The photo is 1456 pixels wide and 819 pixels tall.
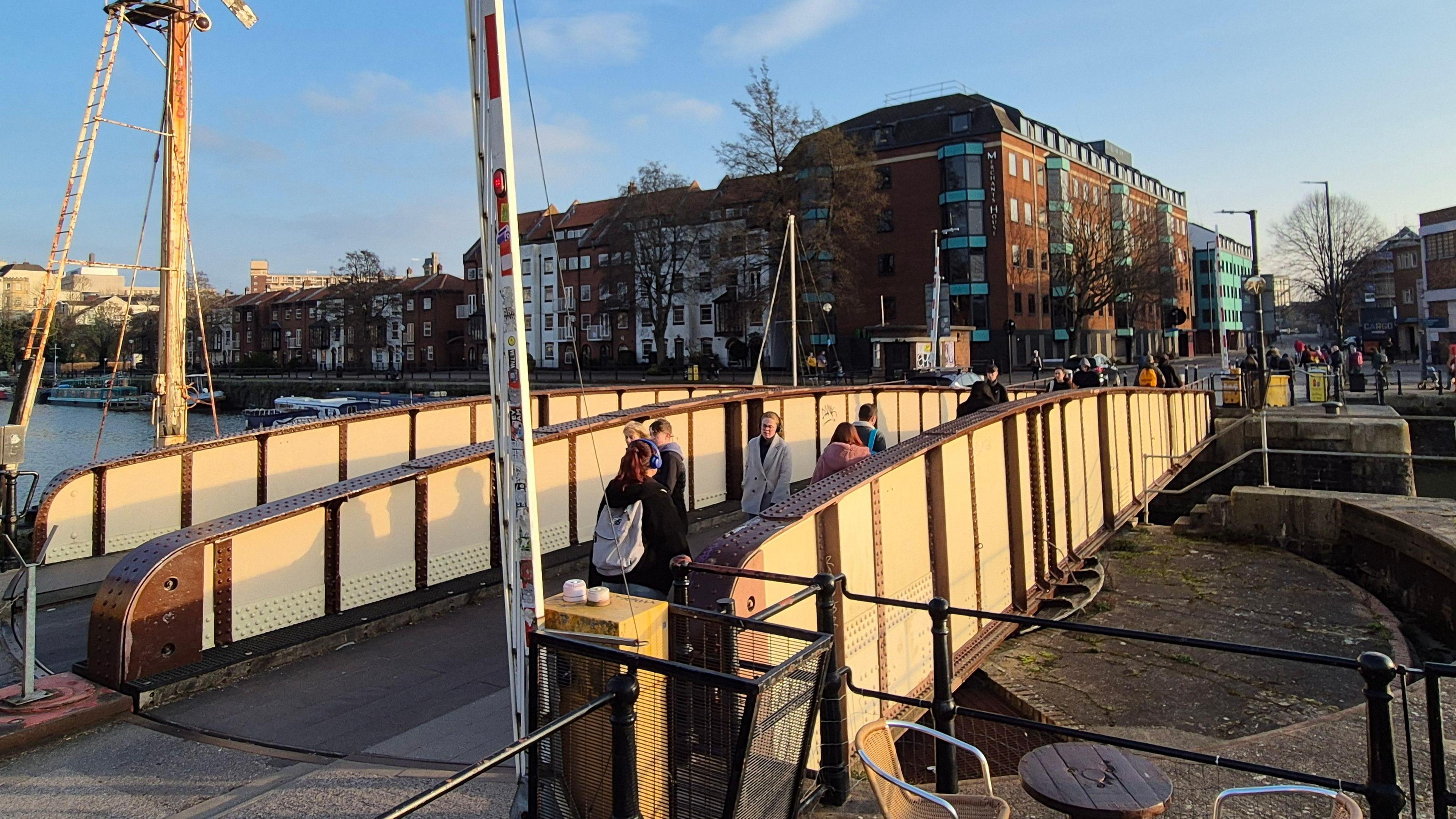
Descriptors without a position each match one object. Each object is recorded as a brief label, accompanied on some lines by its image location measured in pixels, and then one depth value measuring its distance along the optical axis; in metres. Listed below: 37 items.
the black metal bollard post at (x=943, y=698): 4.23
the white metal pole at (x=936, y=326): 36.44
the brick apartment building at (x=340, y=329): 85.62
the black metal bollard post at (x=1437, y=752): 3.46
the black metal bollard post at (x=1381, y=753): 3.17
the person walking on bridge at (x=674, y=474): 7.03
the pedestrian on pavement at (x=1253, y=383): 23.34
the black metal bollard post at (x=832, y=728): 4.32
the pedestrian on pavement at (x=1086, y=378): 16.00
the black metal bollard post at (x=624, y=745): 3.03
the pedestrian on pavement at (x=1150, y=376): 19.02
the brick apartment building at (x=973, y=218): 56.78
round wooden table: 3.72
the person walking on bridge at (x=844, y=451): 7.07
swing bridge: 5.57
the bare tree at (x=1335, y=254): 53.68
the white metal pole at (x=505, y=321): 3.54
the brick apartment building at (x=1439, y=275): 53.66
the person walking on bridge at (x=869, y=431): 8.38
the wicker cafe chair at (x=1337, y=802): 3.18
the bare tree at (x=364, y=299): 74.19
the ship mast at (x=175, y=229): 16.70
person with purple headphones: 5.32
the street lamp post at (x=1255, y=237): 27.45
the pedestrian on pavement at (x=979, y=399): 11.89
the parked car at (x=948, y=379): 26.33
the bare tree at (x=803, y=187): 47.47
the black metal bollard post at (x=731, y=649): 4.04
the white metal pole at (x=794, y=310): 22.79
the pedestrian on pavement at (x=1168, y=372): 19.59
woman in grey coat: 8.12
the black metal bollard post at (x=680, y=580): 5.05
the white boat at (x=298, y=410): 37.81
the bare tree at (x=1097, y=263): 58.59
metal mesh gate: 3.26
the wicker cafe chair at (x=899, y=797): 3.51
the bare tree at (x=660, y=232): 59.94
